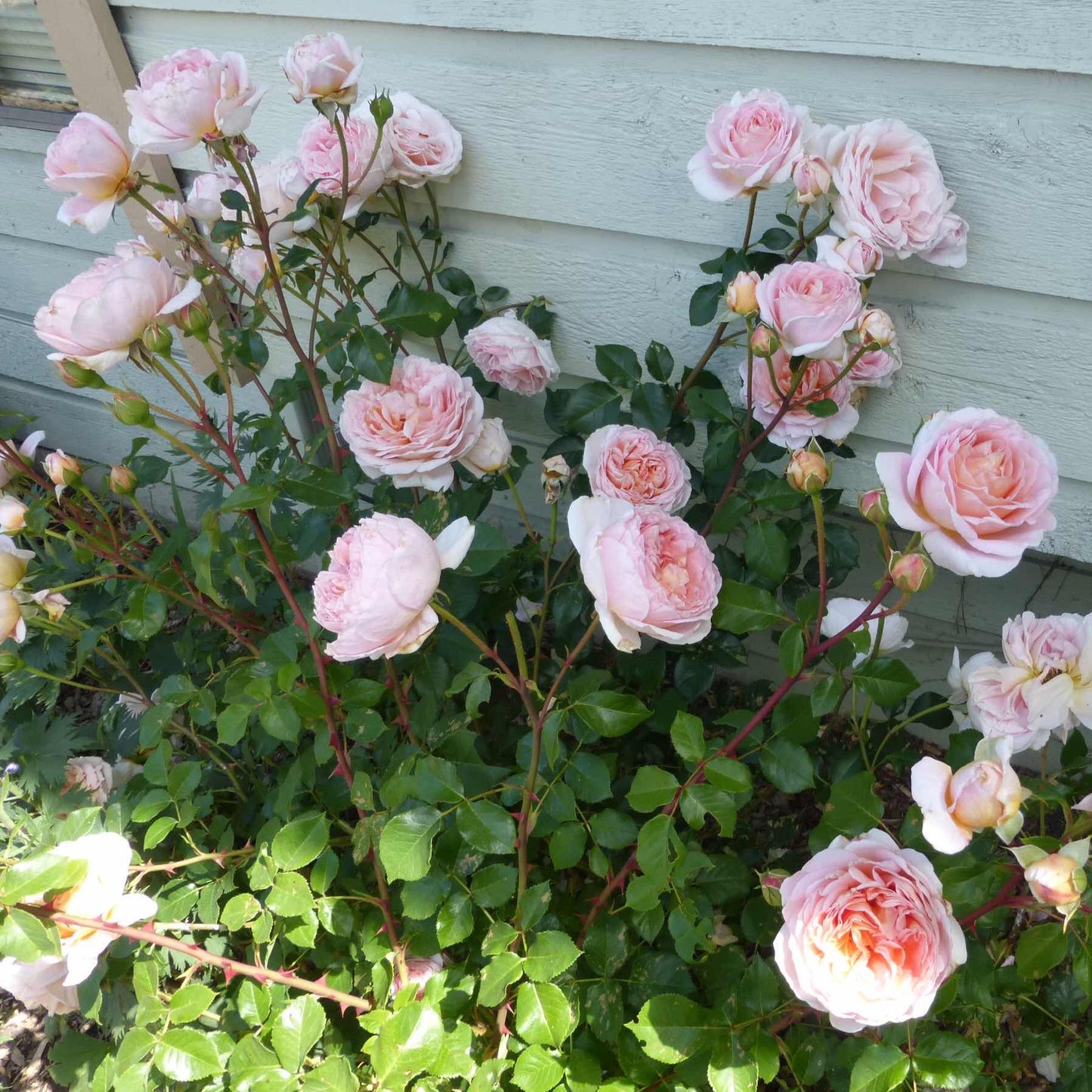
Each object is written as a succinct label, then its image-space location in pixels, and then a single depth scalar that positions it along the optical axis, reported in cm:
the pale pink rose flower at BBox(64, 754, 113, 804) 154
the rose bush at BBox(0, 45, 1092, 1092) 86
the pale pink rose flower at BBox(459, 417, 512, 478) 129
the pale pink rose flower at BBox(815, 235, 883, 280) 108
